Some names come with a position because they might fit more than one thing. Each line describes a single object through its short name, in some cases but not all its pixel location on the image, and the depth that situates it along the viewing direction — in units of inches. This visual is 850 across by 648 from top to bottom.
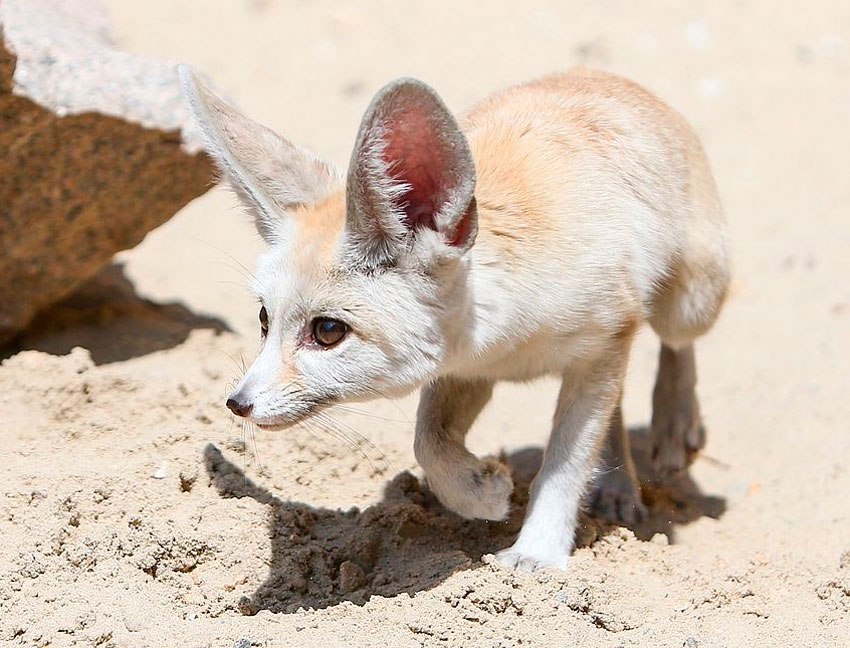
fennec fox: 309.6
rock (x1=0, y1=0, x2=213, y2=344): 438.0
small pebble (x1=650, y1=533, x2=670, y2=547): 392.8
